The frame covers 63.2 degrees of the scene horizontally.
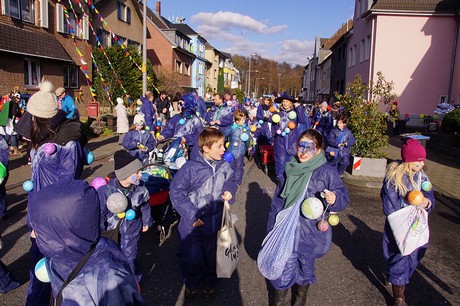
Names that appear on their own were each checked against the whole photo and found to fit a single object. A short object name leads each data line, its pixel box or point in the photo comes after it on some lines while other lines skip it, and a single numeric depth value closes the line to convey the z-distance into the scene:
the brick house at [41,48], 16.22
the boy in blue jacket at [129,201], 3.48
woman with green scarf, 3.34
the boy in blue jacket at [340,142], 8.88
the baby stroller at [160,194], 5.10
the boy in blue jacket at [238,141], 8.45
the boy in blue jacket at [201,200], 3.61
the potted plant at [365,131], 9.73
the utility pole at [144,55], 15.35
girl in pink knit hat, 3.80
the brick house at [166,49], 38.28
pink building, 22.33
